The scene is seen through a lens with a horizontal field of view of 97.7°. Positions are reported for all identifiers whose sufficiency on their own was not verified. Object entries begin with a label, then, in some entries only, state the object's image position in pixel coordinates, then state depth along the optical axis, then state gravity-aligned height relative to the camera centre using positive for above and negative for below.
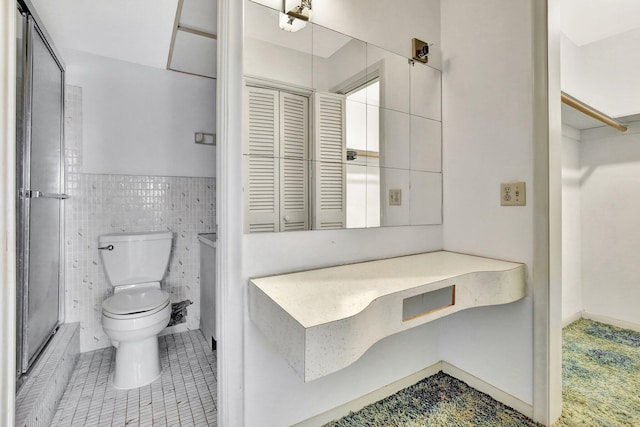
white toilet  1.66 -0.58
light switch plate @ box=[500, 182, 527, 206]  1.37 +0.11
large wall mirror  1.20 +0.42
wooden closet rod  1.57 +0.64
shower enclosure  1.34 +0.15
